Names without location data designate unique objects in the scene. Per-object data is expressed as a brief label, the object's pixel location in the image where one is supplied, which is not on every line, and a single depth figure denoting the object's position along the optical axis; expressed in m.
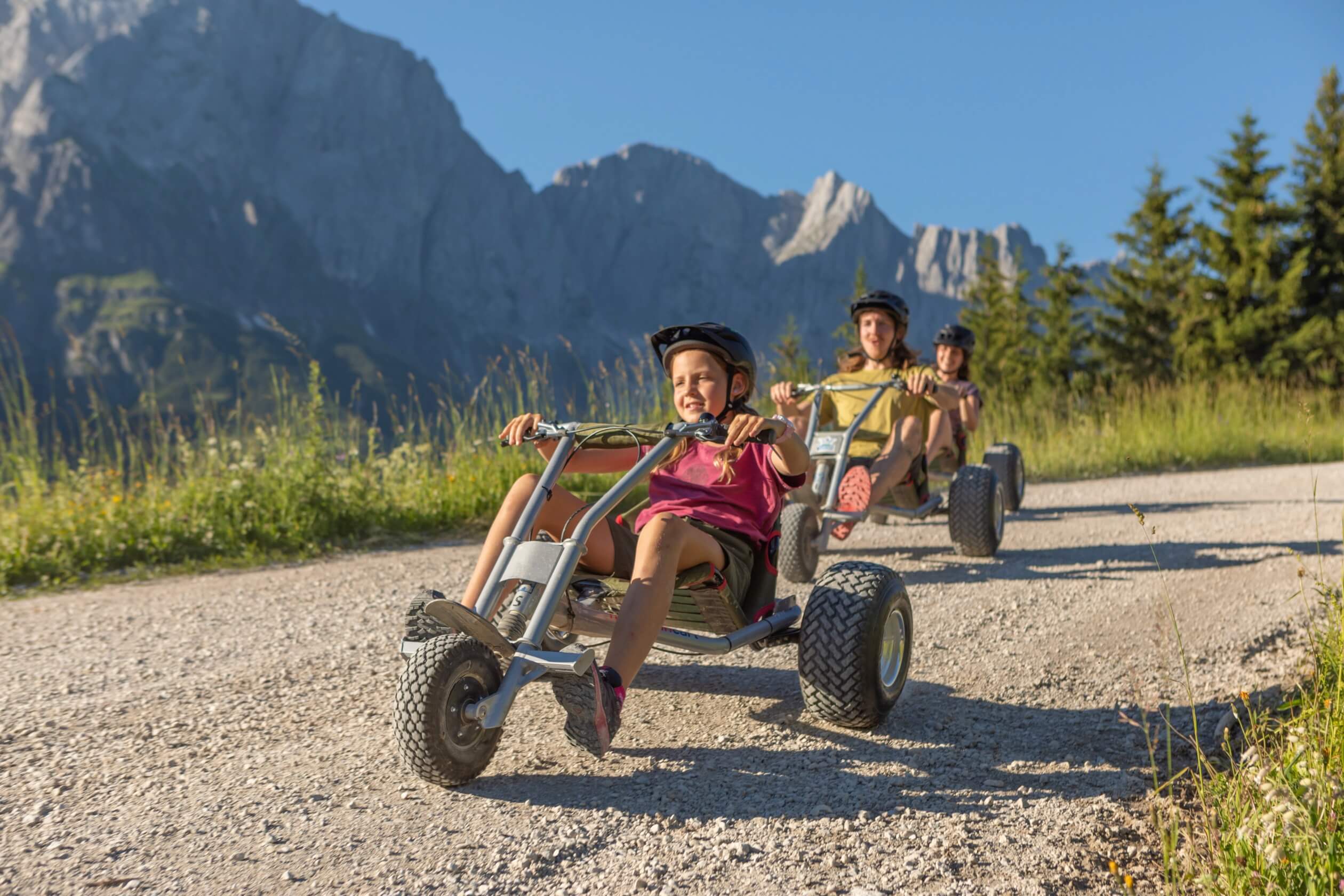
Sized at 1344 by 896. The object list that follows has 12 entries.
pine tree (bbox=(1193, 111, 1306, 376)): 26.56
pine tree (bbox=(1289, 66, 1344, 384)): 26.48
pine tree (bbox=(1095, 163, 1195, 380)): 29.98
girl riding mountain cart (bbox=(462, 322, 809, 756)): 2.84
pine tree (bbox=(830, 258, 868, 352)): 25.25
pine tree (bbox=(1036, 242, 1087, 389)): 34.16
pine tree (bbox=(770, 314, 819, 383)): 37.66
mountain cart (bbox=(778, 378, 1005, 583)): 5.38
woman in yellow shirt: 6.05
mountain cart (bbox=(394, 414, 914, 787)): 2.50
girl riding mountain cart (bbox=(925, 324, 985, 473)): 7.02
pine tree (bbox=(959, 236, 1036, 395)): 35.22
